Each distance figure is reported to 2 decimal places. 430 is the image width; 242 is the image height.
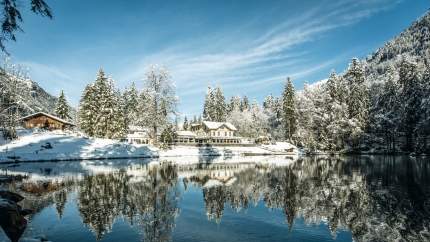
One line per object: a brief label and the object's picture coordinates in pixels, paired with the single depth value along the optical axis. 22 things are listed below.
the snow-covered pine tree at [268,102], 161.88
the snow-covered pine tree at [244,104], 160.00
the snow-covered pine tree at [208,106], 134.75
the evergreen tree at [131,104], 108.74
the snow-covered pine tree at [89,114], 86.38
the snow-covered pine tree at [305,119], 101.90
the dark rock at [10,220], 13.34
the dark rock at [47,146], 67.19
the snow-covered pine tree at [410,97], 81.75
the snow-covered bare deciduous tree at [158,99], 77.88
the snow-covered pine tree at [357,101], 91.69
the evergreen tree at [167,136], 89.01
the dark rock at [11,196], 18.97
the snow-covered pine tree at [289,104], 112.00
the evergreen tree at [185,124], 154.41
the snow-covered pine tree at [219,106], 134.10
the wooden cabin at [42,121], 84.12
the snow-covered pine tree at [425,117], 71.94
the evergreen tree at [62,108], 101.38
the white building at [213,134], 110.56
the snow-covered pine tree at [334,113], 93.37
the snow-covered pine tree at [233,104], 152.32
